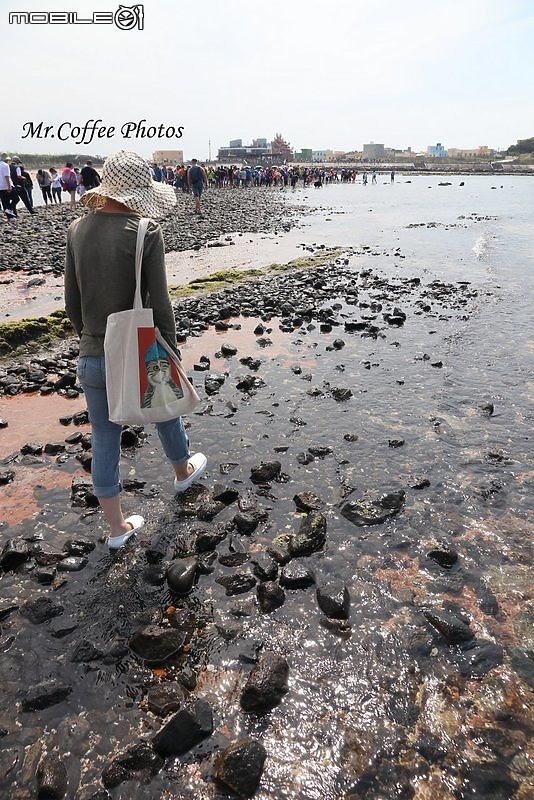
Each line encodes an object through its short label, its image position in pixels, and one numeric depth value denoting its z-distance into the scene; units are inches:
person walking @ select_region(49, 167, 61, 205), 1481.4
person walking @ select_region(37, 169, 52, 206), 1440.7
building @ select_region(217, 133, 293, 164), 6991.1
